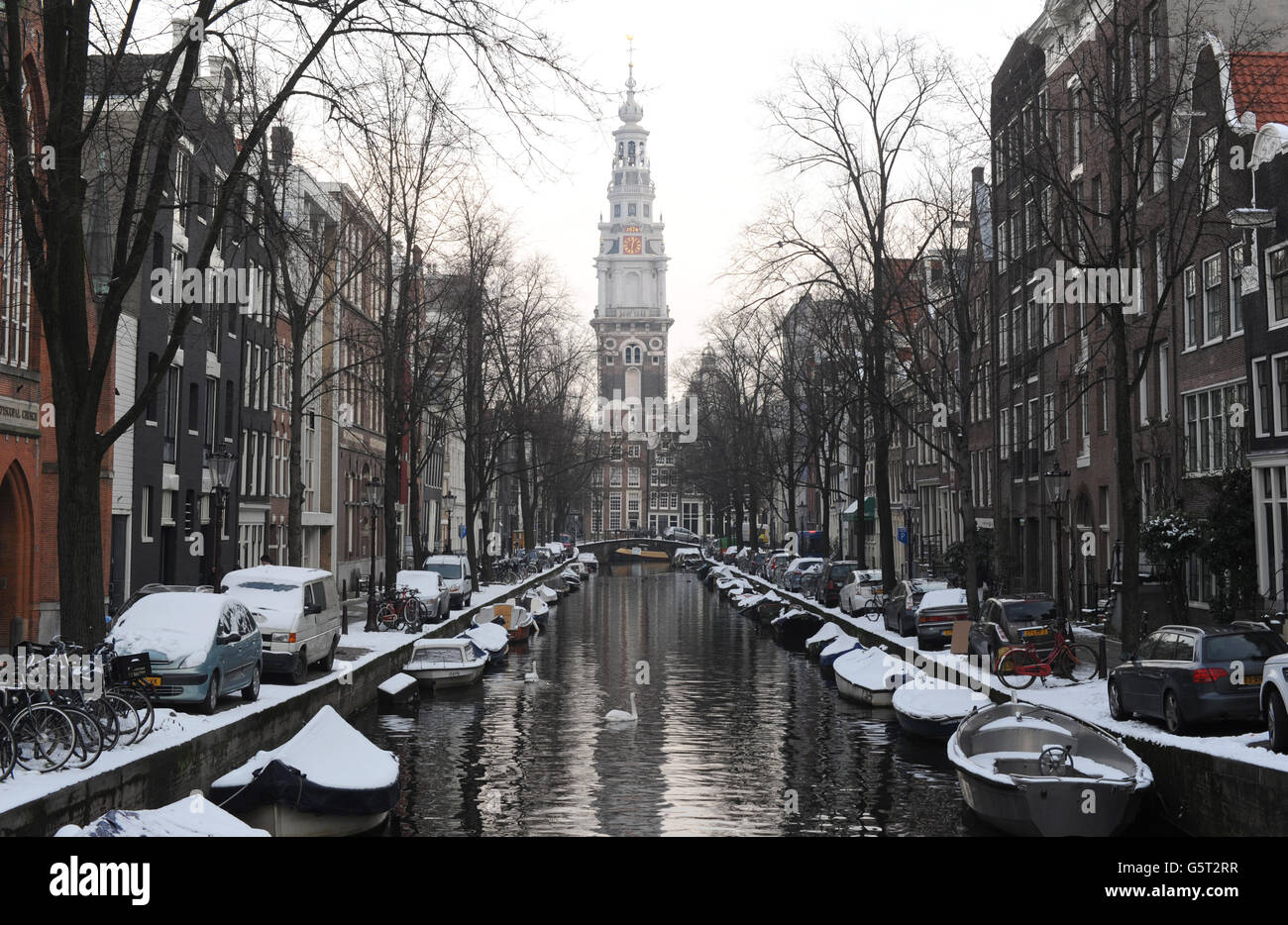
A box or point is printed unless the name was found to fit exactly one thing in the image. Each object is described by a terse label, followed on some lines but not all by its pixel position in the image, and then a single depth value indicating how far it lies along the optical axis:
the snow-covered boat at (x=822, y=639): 38.81
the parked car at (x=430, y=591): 41.25
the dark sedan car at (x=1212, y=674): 17.55
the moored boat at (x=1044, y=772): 15.48
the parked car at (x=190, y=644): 19.28
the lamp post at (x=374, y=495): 41.59
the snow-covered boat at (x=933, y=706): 23.69
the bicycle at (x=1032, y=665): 24.98
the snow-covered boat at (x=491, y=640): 35.97
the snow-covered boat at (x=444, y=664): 30.78
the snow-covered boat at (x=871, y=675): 28.48
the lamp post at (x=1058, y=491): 33.66
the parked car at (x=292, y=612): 24.86
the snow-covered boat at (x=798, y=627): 45.84
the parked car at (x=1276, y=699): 15.03
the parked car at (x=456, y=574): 48.34
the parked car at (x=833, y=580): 51.47
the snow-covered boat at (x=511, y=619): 42.94
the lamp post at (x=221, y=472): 28.78
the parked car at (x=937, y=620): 34.47
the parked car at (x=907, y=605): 37.31
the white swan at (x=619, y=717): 26.41
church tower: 182.75
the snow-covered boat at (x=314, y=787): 15.53
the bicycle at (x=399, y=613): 38.25
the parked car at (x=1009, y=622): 28.34
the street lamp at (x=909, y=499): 50.53
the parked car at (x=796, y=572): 62.41
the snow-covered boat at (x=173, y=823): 11.48
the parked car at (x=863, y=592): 45.31
